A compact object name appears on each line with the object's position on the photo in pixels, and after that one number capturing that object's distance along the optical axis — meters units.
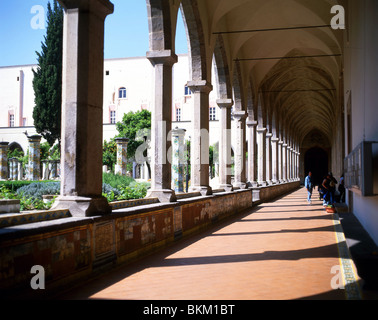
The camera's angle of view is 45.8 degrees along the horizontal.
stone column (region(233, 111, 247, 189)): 16.67
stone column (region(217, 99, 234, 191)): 13.67
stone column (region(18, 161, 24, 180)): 29.84
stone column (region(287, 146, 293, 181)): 37.08
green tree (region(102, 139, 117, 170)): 37.61
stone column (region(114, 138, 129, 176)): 20.46
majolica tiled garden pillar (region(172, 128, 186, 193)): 13.62
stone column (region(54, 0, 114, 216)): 5.27
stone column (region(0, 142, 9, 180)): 21.48
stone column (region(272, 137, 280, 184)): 28.27
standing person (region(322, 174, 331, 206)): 14.95
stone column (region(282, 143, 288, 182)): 33.19
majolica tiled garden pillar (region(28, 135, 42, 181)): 20.11
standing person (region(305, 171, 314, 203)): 18.34
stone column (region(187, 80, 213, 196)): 10.98
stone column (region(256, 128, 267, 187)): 22.38
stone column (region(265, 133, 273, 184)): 24.98
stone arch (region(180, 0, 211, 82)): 11.00
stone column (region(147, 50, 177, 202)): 8.20
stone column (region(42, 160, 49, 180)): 23.92
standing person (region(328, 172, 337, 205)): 15.27
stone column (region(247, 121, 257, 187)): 19.58
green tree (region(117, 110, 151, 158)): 40.19
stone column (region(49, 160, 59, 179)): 23.11
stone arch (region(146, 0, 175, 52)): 8.36
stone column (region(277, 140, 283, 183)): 31.29
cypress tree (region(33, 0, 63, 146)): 27.66
